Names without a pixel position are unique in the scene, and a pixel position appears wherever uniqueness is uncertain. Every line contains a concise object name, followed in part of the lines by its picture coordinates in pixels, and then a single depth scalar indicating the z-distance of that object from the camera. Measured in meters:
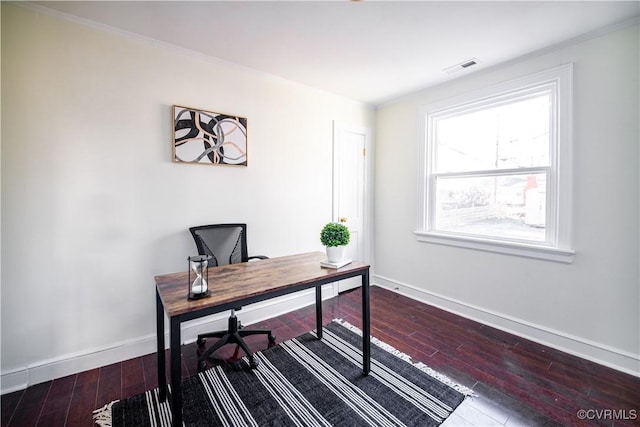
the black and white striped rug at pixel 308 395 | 1.58
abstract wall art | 2.34
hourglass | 1.39
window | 2.32
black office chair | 2.16
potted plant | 1.92
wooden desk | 1.25
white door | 3.48
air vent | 2.57
